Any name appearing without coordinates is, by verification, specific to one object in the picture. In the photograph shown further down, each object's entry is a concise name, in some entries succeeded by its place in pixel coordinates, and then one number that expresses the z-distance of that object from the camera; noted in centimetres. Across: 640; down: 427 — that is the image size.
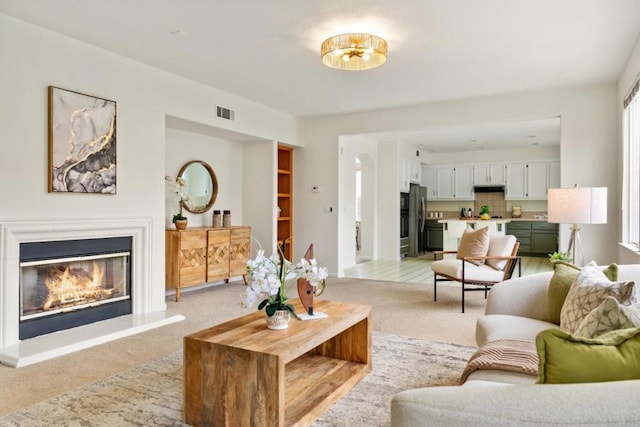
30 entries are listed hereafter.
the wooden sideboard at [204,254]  516
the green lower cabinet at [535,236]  984
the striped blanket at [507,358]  180
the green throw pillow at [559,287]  252
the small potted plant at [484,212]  921
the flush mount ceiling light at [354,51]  359
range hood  1053
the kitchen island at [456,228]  797
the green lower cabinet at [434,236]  1073
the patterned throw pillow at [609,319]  141
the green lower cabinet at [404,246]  941
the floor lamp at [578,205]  383
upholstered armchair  466
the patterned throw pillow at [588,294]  191
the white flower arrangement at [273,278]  233
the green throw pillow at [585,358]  107
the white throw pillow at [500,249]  482
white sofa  92
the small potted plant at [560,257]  414
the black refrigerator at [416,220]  988
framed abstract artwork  371
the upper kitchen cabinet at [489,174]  1050
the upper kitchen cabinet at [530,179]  1005
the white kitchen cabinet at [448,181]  1082
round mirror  588
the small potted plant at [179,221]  530
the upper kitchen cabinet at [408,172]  928
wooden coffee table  201
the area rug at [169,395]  226
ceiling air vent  551
